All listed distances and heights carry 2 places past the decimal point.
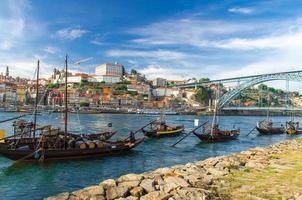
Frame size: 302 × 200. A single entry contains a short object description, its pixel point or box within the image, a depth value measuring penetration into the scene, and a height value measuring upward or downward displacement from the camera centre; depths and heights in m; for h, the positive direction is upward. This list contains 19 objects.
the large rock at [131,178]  14.09 -2.85
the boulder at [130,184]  13.10 -2.88
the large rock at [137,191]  12.20 -2.94
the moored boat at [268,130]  63.06 -4.07
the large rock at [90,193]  12.01 -2.99
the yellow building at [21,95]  182.00 +5.15
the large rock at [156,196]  11.24 -2.85
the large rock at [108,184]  13.04 -2.90
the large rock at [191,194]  11.04 -2.76
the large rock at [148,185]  12.70 -2.86
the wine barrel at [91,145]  29.42 -3.24
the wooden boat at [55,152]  26.33 -3.61
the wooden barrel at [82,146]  29.03 -3.28
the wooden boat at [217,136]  44.97 -3.81
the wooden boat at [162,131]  48.73 -3.51
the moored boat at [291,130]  63.66 -4.23
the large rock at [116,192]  12.09 -2.94
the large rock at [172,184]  12.46 -2.79
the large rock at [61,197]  11.84 -3.04
